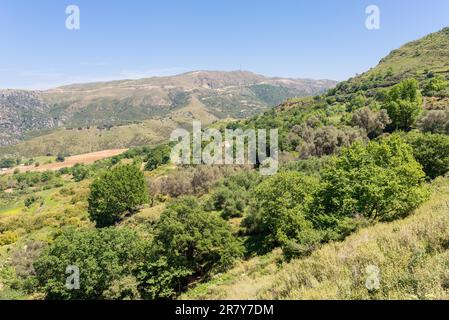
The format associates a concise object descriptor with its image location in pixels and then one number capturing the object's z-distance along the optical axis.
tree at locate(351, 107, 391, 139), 63.53
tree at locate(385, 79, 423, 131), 61.47
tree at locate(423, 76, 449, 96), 80.38
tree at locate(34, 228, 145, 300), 24.47
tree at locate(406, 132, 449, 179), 33.88
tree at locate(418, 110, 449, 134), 50.94
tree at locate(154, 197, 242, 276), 24.88
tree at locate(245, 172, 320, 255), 24.33
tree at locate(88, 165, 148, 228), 56.78
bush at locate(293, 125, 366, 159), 58.78
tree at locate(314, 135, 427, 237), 19.69
